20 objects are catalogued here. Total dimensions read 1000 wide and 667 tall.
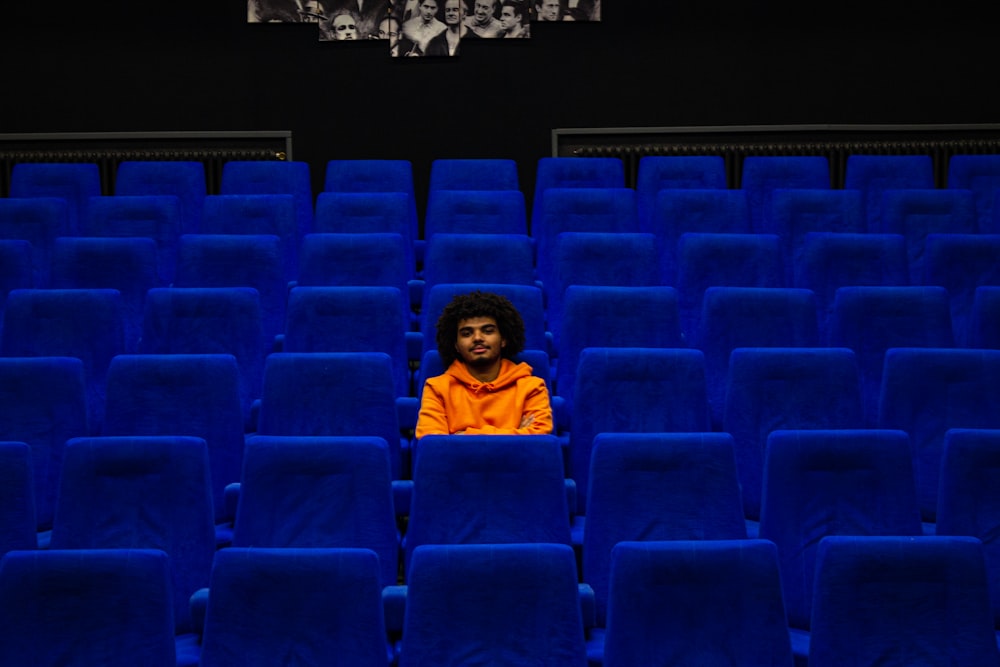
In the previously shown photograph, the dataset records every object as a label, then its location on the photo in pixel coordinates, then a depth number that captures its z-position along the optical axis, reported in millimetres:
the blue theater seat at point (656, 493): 3706
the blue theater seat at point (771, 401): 4375
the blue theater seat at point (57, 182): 6999
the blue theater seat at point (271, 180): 7058
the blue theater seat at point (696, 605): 3026
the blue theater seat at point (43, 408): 4293
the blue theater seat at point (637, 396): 4397
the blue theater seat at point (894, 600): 3102
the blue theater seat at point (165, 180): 6982
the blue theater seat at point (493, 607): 3023
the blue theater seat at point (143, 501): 3654
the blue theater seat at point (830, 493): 3709
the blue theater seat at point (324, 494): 3681
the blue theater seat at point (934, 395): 4432
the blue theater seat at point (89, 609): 2980
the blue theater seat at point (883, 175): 7135
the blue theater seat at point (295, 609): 3029
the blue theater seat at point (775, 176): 6977
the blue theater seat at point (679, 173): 7004
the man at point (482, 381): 4397
